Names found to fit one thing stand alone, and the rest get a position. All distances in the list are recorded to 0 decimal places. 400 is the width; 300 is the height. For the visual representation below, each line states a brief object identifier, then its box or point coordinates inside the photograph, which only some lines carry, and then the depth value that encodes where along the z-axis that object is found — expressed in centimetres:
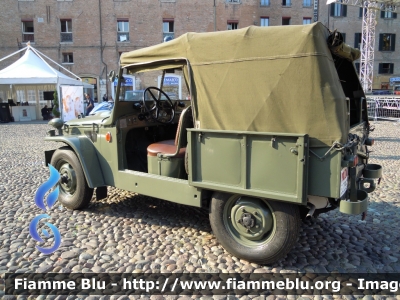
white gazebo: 1741
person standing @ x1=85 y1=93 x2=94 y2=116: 1968
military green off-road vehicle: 293
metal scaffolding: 2570
